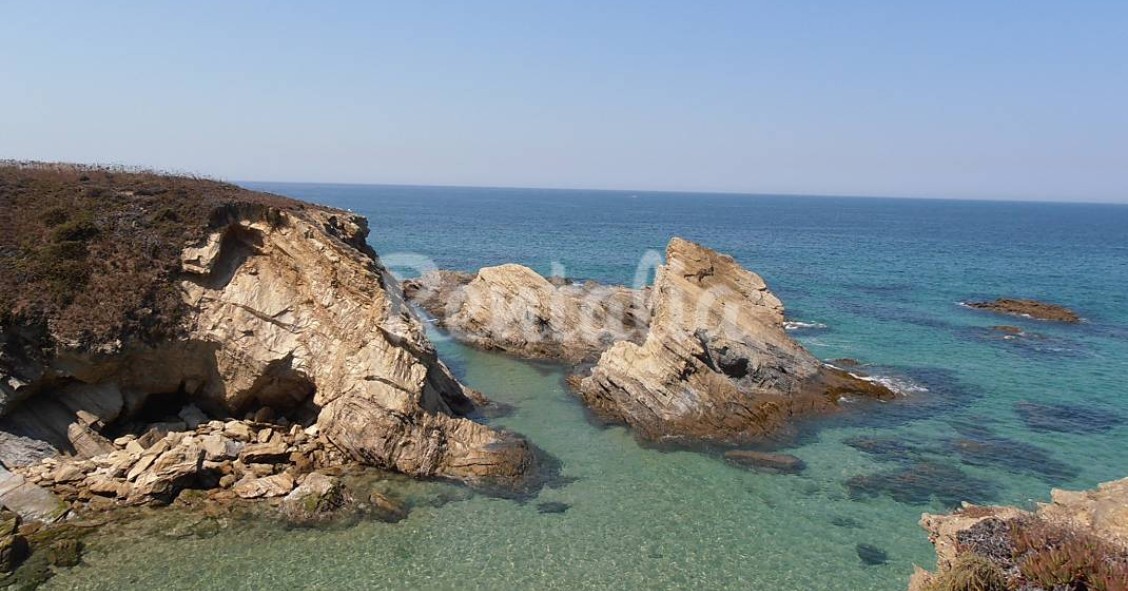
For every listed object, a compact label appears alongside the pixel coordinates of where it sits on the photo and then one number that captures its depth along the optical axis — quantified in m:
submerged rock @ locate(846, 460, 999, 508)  22.62
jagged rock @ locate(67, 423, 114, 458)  21.34
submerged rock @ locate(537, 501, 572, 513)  21.08
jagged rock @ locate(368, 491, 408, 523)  20.12
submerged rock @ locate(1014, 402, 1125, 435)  28.95
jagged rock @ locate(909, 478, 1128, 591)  11.62
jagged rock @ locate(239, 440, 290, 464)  22.17
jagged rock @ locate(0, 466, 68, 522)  18.88
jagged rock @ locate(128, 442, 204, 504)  19.97
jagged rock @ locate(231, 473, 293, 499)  20.61
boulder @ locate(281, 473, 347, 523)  19.77
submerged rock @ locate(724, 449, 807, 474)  24.68
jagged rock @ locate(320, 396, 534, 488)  22.94
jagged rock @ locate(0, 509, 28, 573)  16.70
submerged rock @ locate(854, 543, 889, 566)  18.80
